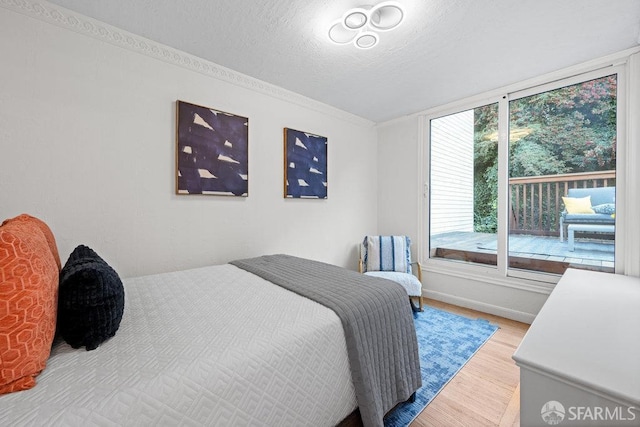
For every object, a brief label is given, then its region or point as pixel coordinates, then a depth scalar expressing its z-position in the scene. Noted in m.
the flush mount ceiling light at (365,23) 1.64
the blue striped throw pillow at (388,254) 3.22
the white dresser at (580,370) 0.85
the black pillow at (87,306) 0.92
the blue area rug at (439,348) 1.58
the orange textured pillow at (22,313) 0.72
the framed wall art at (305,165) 2.88
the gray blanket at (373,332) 1.21
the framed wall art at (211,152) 2.17
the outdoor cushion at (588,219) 2.37
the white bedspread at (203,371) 0.71
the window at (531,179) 2.39
